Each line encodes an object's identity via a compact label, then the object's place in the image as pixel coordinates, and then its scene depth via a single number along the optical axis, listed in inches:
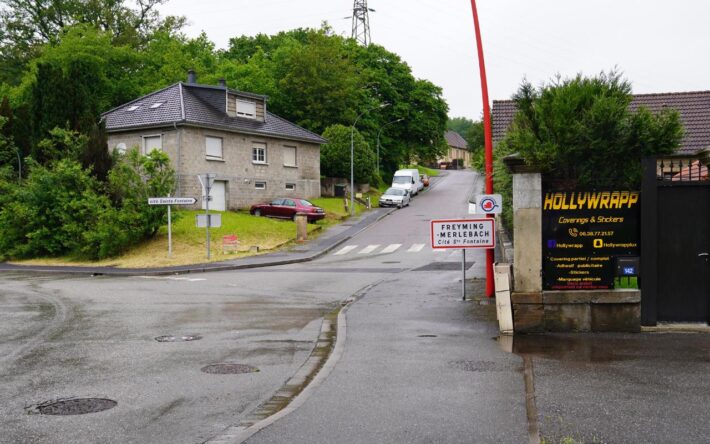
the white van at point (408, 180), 2461.6
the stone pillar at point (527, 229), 426.3
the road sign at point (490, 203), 559.8
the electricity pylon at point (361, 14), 3036.4
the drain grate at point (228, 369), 338.6
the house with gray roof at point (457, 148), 5697.8
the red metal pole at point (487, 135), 570.6
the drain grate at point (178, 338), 431.2
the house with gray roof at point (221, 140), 1547.7
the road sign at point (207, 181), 1113.4
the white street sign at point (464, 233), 552.1
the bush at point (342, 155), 2229.3
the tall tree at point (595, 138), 436.1
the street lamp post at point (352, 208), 1840.6
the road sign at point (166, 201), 1129.4
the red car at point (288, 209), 1601.9
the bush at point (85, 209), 1219.2
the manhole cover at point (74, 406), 264.7
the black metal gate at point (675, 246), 411.2
